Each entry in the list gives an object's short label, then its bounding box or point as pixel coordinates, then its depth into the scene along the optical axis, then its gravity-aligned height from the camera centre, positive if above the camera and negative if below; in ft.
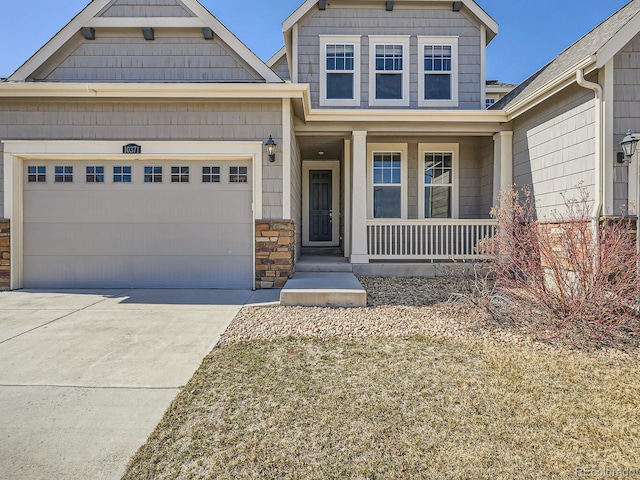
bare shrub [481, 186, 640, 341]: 12.42 -1.93
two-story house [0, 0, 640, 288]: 19.89 +4.53
